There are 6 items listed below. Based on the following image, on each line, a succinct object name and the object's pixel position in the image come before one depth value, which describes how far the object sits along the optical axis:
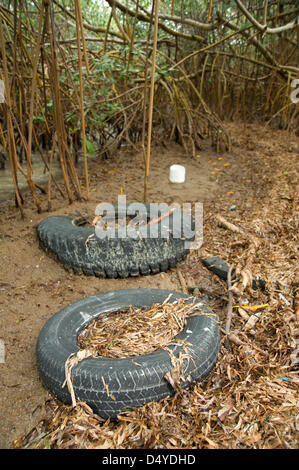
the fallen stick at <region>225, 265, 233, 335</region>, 1.94
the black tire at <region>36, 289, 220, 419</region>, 1.45
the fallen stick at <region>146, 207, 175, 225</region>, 2.91
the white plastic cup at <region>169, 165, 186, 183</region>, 4.33
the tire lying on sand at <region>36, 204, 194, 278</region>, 2.50
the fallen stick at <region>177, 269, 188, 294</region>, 2.40
